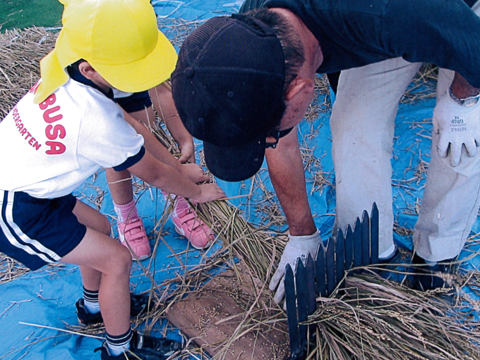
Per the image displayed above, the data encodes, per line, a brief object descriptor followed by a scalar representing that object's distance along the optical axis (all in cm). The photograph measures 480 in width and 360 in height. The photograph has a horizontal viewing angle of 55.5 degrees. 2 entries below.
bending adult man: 104
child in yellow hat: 130
